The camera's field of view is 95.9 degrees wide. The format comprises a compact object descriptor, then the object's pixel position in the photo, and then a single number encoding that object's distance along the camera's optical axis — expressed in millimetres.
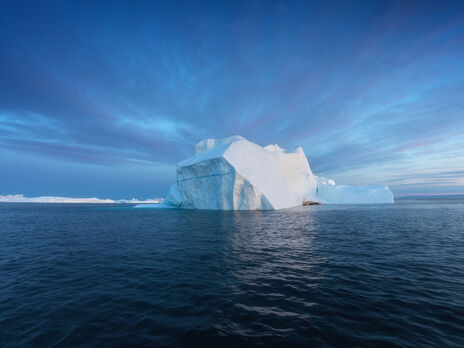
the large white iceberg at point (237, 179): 35000
